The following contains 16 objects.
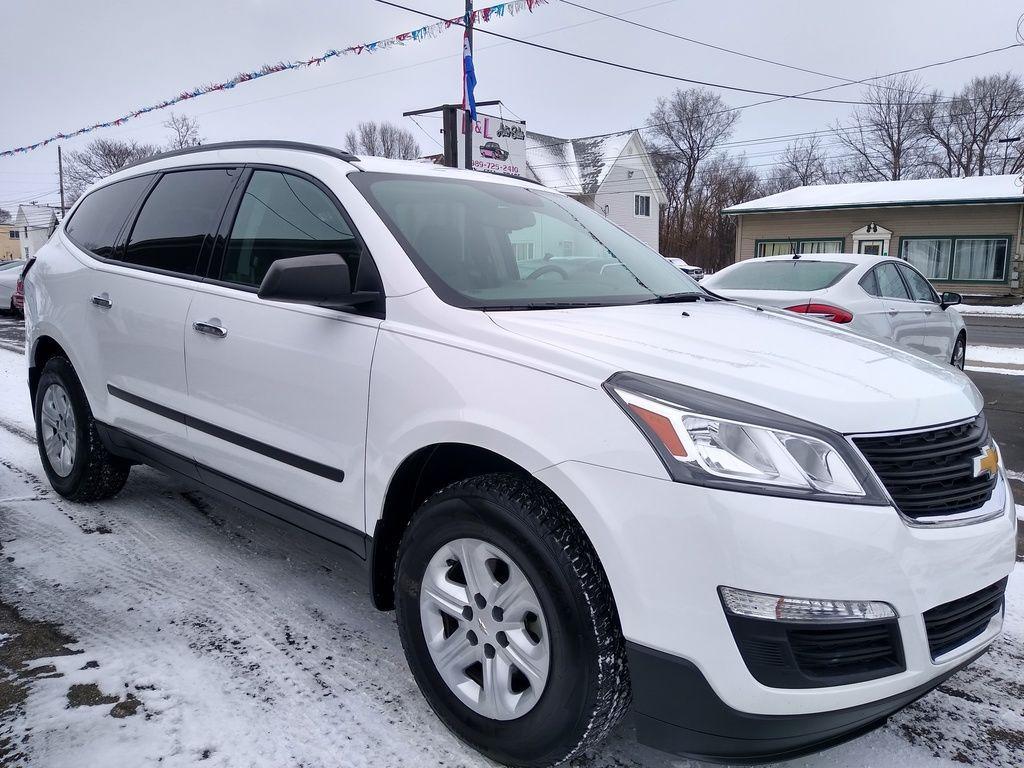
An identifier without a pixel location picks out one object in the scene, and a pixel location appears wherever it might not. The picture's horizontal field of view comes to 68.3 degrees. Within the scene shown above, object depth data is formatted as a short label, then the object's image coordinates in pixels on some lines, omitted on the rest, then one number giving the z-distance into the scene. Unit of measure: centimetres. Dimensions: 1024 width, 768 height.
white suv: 174
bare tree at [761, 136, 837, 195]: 4988
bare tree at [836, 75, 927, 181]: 4447
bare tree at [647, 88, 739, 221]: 5031
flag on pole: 1324
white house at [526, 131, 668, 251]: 3994
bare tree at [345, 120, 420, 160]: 5381
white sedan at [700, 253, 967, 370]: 670
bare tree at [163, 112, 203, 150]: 4634
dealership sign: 1748
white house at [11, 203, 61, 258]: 7162
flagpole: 1309
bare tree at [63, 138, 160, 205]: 5050
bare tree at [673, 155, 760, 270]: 4242
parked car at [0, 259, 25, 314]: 1773
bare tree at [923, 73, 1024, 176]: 3875
